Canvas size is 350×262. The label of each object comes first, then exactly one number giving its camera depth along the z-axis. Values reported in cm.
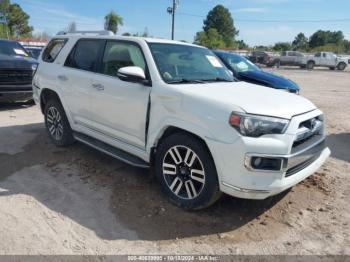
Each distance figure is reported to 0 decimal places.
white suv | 333
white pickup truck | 3634
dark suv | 887
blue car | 876
